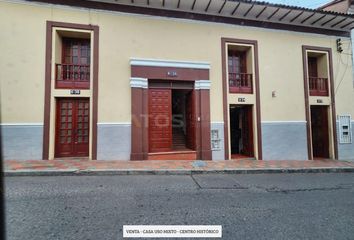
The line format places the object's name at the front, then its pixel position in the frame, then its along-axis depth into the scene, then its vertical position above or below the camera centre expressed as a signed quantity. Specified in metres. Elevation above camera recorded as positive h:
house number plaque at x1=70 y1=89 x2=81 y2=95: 8.68 +1.63
